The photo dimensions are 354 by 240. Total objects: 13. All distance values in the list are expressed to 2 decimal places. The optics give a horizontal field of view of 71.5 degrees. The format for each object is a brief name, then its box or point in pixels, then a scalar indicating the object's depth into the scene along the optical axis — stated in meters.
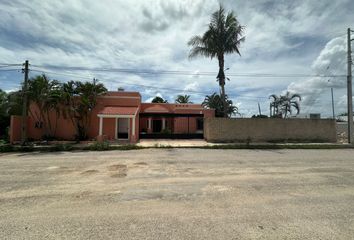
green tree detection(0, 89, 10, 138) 23.59
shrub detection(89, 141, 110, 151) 17.12
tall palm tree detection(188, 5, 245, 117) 24.27
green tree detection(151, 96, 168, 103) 46.93
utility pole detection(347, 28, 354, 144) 22.19
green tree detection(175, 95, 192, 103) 49.78
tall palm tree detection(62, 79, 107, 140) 21.55
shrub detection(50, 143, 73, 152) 17.09
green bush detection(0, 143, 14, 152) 16.87
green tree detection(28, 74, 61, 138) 20.06
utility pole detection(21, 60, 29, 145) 19.02
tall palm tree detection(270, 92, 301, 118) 41.81
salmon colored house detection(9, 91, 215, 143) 21.88
